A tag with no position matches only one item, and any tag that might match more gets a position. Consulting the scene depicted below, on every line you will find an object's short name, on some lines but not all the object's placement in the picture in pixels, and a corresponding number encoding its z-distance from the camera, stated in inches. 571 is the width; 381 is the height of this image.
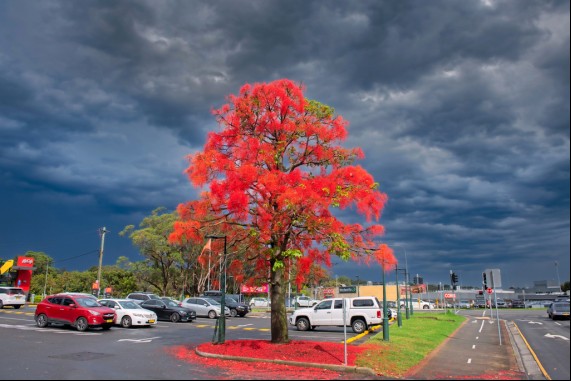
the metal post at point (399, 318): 964.6
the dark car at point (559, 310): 1390.3
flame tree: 580.1
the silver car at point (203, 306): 1350.9
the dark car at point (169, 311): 1164.5
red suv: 847.7
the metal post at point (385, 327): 699.4
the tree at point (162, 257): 2145.7
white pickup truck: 933.8
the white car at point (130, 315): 952.9
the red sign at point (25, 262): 2001.7
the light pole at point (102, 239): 1797.5
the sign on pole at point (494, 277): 793.6
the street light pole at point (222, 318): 635.5
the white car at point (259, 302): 2456.9
